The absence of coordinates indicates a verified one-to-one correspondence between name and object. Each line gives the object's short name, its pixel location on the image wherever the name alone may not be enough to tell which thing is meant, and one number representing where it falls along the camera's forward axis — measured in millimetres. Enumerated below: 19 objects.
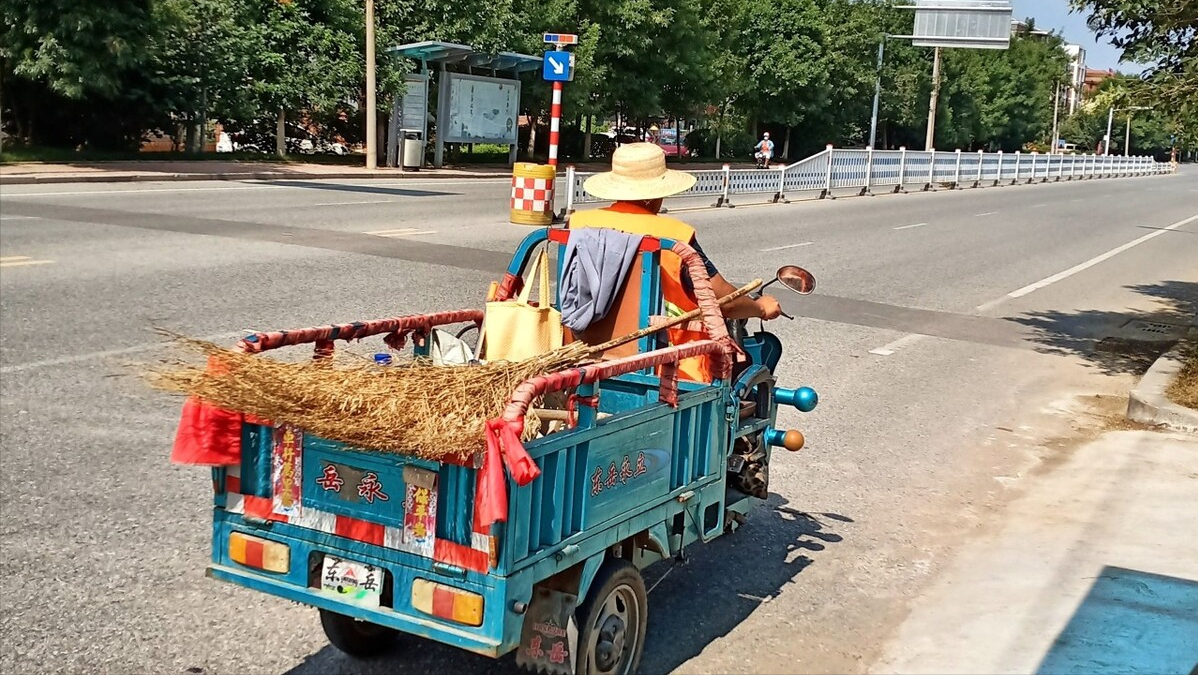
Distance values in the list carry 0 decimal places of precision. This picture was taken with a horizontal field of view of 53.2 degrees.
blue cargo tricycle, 3258
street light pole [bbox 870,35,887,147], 53525
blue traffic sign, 21484
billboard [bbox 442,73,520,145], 34688
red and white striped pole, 20016
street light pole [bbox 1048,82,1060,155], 89562
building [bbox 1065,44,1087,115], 140000
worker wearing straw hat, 4555
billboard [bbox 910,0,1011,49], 46469
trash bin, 32156
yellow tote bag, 4352
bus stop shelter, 33000
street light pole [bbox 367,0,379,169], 28922
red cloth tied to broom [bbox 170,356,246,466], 3527
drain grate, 12508
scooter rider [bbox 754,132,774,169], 45625
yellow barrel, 19094
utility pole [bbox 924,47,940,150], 50781
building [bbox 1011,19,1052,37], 99875
